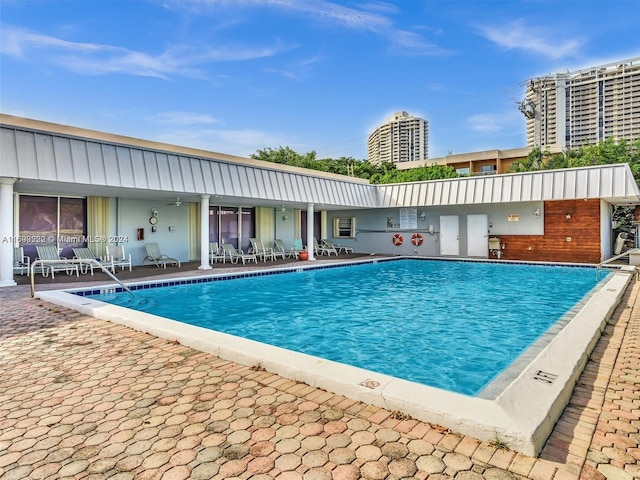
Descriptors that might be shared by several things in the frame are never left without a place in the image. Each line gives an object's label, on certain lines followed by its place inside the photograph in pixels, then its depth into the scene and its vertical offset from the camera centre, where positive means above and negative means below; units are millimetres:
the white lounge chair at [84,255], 10219 -604
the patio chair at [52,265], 9604 -808
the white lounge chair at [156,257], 11828 -777
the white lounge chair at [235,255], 13188 -822
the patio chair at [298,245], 16219 -631
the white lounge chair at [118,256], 10825 -689
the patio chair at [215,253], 13367 -770
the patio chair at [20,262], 9489 -704
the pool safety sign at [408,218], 16781 +486
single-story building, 8062 +931
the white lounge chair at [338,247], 17922 -807
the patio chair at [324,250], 17219 -896
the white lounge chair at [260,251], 14355 -766
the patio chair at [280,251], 15039 -810
